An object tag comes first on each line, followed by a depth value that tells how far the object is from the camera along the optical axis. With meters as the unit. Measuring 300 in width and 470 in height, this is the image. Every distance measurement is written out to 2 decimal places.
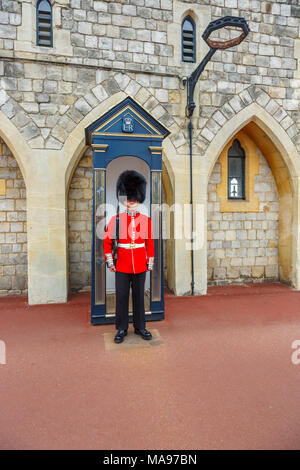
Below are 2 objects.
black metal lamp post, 3.77
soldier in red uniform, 3.31
